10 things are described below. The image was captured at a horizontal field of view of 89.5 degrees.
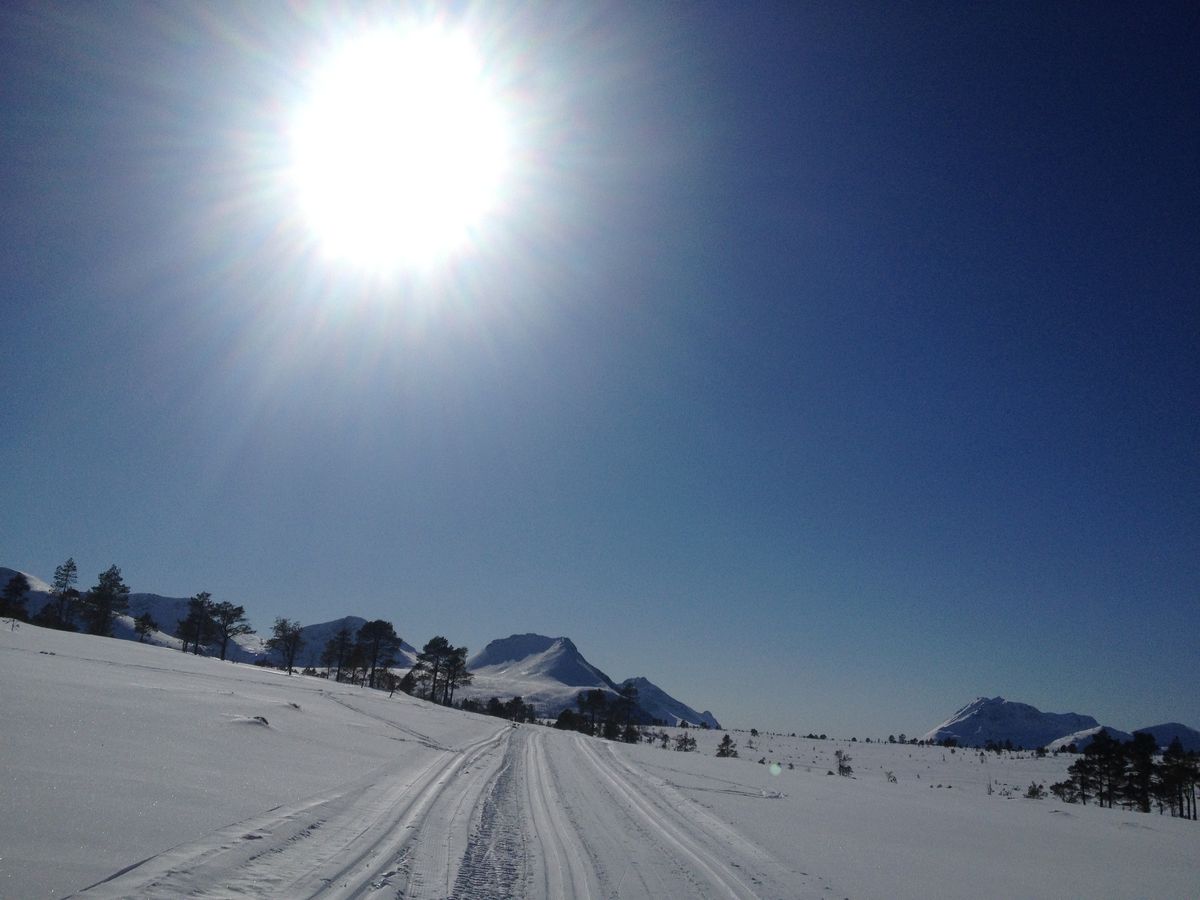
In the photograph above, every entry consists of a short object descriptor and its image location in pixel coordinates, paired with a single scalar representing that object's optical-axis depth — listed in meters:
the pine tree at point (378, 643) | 75.38
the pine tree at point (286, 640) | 74.12
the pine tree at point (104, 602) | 70.12
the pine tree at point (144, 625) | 82.19
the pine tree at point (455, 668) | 79.62
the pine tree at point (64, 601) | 71.56
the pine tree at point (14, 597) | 69.49
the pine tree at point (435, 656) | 78.31
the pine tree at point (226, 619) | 71.38
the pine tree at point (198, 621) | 73.38
